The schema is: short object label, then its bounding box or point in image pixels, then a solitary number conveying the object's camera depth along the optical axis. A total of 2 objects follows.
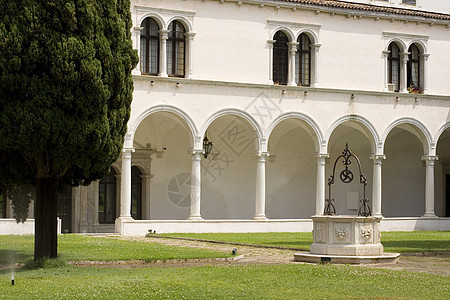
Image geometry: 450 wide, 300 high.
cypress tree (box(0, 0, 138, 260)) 15.63
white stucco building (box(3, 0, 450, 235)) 31.86
